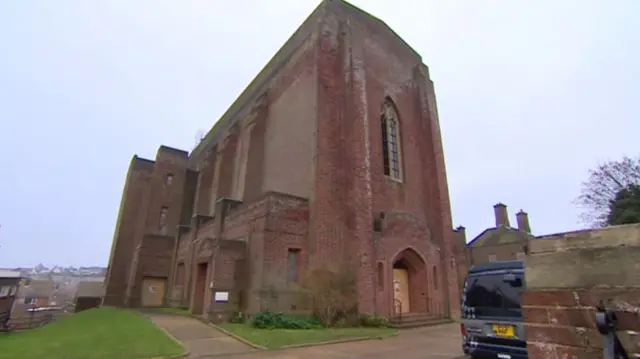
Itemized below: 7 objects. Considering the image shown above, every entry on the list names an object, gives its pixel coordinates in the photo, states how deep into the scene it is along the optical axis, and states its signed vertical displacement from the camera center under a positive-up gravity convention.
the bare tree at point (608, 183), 23.67 +7.55
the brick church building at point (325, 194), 16.34 +5.35
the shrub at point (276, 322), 13.98 -1.10
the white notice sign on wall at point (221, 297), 15.48 -0.21
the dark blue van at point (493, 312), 6.49 -0.29
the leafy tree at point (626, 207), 18.56 +4.76
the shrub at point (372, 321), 15.26 -1.11
